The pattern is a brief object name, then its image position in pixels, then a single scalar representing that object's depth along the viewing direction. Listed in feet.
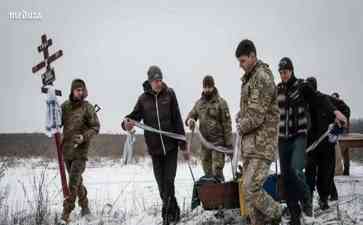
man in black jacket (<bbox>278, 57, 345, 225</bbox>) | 17.20
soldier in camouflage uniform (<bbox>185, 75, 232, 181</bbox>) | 23.27
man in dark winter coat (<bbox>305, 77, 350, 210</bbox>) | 21.29
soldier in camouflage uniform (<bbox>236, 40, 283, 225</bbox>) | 14.08
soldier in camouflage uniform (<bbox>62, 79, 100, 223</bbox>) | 21.34
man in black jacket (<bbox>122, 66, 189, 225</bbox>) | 19.83
